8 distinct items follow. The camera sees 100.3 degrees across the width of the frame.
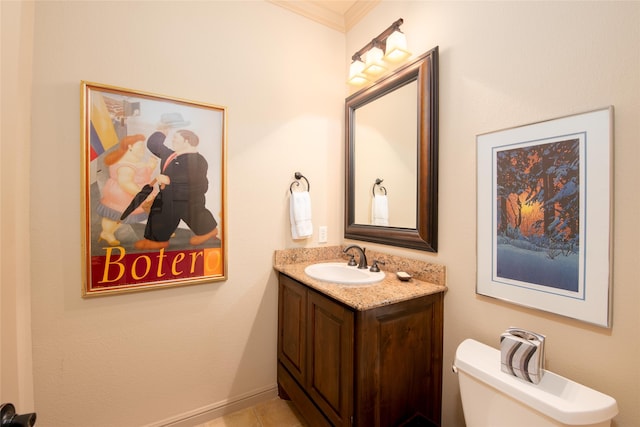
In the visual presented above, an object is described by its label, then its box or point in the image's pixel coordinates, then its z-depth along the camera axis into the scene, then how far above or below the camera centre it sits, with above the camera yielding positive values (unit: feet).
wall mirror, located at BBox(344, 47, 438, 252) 4.79 +1.12
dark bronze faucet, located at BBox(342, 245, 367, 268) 5.77 -1.03
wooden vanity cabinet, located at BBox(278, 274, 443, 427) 3.81 -2.37
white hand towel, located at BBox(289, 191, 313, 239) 6.12 -0.08
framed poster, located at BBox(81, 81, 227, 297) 4.44 +0.37
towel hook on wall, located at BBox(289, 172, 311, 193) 6.28 +0.78
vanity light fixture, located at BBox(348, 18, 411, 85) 5.12 +3.21
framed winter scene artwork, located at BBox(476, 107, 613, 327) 3.01 -0.04
